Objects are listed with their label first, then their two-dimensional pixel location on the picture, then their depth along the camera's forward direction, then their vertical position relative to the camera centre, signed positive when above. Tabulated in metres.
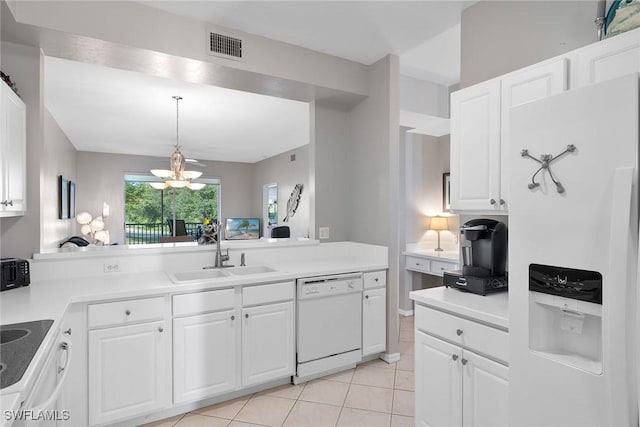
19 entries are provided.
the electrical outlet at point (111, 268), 2.41 -0.40
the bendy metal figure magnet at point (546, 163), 1.22 +0.19
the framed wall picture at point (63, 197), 4.93 +0.21
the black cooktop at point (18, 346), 0.97 -0.46
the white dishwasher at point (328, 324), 2.56 -0.89
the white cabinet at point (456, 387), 1.47 -0.83
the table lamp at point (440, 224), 4.29 -0.15
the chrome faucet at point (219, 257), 2.74 -0.37
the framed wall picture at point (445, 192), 4.31 +0.27
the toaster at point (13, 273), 1.92 -0.36
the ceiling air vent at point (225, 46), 2.50 +1.25
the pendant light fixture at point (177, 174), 4.89 +0.57
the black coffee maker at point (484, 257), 1.86 -0.25
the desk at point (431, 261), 3.63 -0.55
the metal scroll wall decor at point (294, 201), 7.01 +0.24
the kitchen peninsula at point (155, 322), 1.87 -0.69
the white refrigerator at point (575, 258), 1.04 -0.16
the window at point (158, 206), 8.10 +0.14
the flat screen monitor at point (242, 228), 8.82 -0.42
